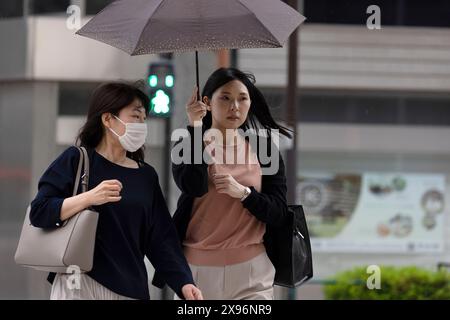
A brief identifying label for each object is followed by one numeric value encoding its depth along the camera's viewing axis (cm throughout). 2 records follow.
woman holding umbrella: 839
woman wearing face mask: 730
